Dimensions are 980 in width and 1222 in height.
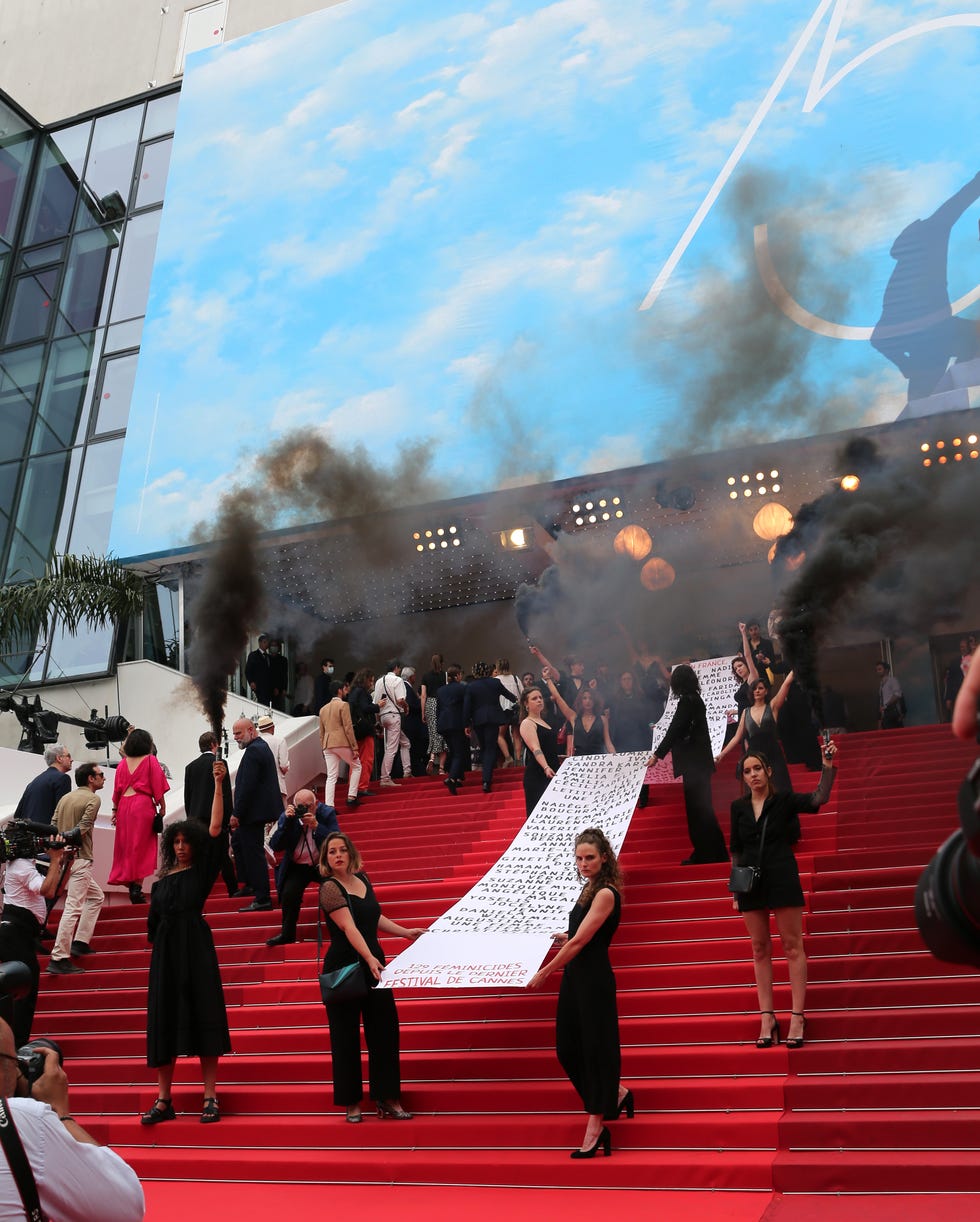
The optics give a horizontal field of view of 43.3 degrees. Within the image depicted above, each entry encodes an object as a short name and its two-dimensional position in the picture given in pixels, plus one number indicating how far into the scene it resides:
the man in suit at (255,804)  9.74
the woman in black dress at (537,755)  10.02
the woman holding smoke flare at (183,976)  6.93
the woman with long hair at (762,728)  9.27
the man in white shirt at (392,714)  13.75
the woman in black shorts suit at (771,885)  6.45
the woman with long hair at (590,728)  11.12
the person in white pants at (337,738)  12.41
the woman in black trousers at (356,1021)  6.58
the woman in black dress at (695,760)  9.05
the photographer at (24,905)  7.59
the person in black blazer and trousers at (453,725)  12.92
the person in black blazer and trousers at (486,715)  12.54
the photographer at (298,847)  8.56
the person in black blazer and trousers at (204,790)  9.85
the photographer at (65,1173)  2.42
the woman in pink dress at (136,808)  10.25
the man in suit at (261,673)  17.33
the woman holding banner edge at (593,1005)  5.85
